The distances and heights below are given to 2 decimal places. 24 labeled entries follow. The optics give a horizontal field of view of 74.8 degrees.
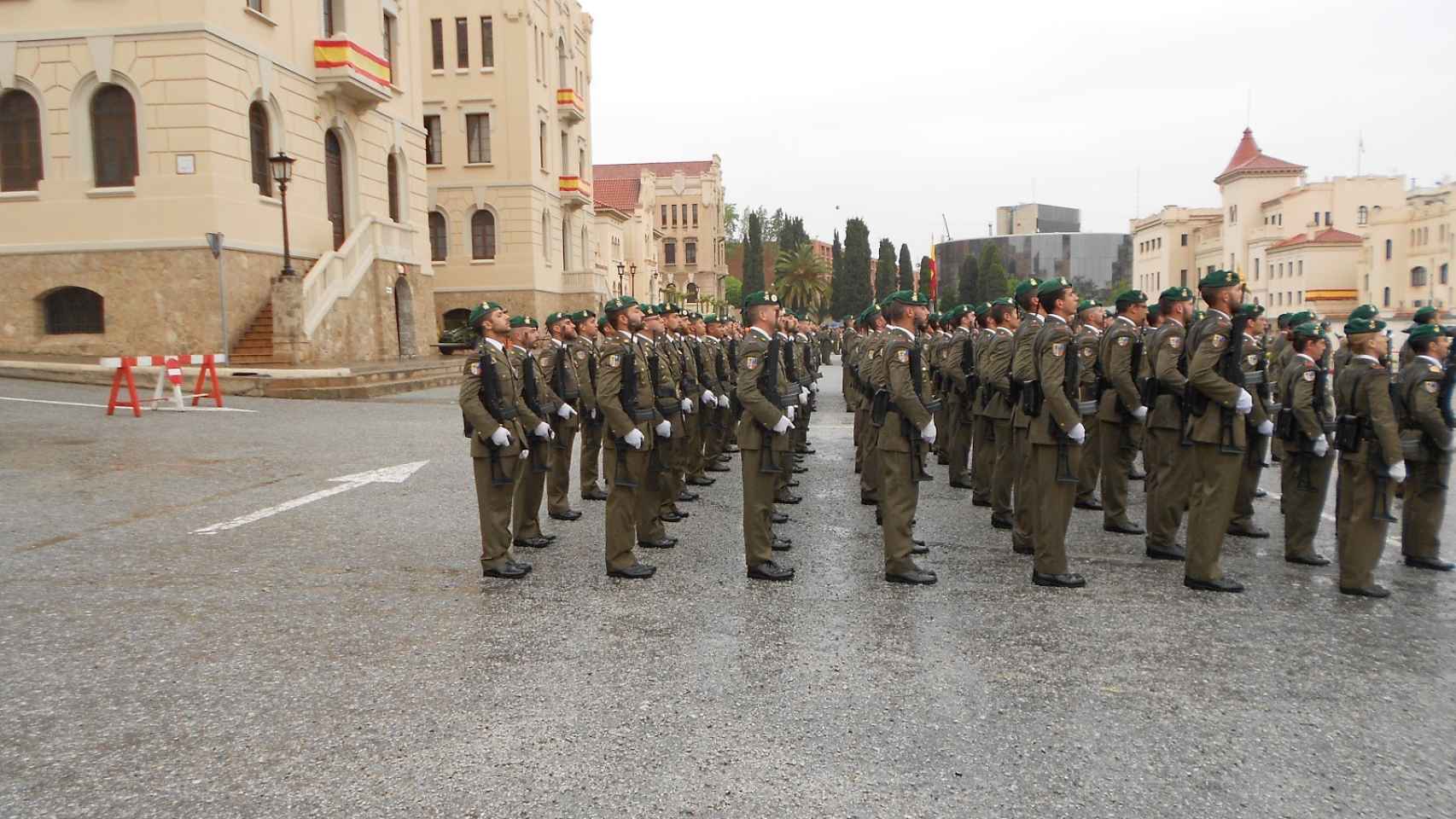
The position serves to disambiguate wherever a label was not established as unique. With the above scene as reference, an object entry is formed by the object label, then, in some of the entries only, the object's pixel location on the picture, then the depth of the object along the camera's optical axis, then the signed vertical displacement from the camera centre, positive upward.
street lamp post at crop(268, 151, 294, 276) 19.88 +3.38
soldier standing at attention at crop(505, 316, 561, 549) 7.57 -0.84
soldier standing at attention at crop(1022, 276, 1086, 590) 6.72 -0.85
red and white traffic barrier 14.95 -0.73
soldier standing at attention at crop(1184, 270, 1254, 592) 6.52 -0.83
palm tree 83.50 +3.91
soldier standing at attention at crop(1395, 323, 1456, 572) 6.73 -0.91
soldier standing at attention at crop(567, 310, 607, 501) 9.43 -0.66
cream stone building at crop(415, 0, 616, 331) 37.88 +7.07
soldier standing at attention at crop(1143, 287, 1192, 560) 7.55 -1.11
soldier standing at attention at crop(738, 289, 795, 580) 6.99 -0.89
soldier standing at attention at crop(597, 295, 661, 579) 7.04 -0.82
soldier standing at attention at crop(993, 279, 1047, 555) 7.29 -0.69
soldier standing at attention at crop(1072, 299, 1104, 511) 7.67 -0.60
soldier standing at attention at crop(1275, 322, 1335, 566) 7.29 -0.98
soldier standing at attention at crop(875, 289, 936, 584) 6.80 -0.87
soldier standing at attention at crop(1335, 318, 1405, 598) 6.36 -0.97
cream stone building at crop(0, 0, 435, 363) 19.80 +3.16
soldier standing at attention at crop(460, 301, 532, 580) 6.94 -0.87
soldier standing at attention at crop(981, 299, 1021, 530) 8.74 -0.85
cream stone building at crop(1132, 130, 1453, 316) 63.62 +6.00
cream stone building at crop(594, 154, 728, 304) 91.81 +9.82
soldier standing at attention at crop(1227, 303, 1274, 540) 6.96 -0.79
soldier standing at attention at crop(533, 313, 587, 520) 9.33 -0.92
